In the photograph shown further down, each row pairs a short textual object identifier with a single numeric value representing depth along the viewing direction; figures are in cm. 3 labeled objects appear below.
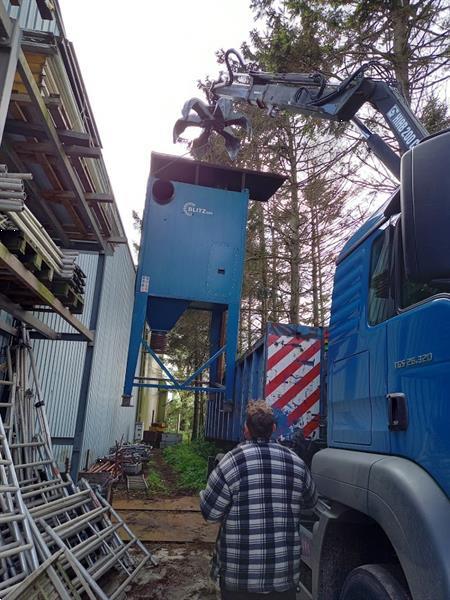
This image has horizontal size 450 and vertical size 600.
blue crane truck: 178
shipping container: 494
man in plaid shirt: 250
